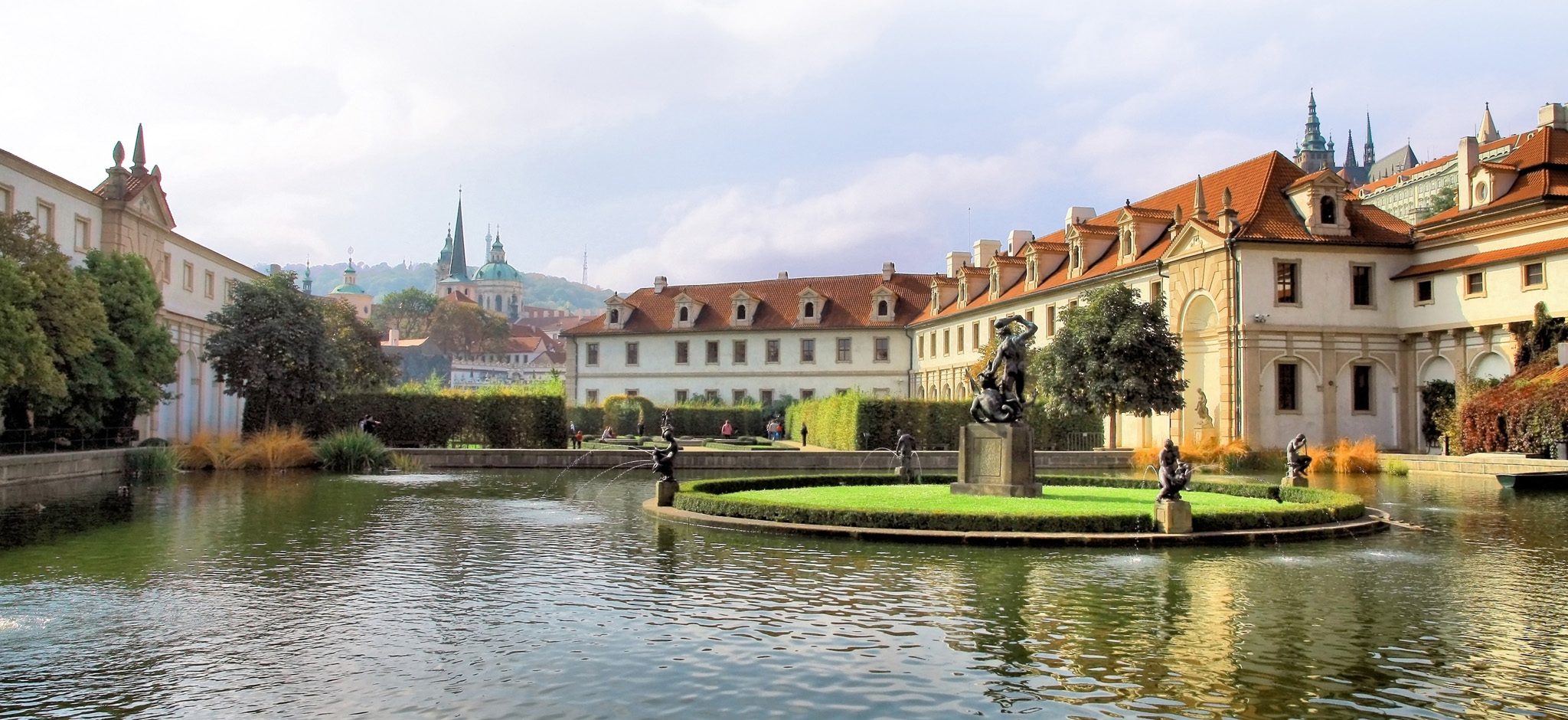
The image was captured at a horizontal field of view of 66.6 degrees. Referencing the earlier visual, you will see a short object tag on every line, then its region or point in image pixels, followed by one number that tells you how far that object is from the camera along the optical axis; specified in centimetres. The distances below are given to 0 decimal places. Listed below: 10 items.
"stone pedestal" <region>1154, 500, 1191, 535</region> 1892
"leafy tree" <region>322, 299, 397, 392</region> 7256
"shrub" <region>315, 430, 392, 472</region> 3925
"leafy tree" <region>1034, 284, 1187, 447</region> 4251
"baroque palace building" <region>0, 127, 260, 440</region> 4397
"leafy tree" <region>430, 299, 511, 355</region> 15475
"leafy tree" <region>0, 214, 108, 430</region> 3472
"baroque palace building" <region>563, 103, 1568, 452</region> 4369
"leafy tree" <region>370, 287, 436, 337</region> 17588
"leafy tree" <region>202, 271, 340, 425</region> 4772
